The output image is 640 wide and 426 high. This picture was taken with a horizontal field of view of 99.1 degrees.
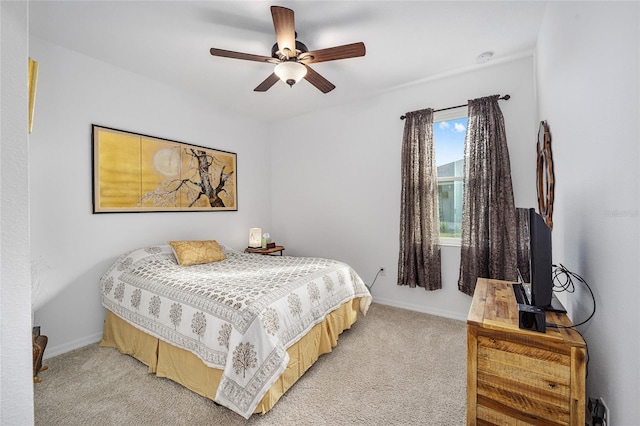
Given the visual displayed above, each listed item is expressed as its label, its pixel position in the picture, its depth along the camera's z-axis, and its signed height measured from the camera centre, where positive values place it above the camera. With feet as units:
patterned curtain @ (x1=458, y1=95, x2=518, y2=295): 8.71 +0.32
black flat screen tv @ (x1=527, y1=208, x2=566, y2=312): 4.08 -0.75
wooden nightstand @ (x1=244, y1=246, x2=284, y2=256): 12.39 -1.74
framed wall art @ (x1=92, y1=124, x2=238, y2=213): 8.70 +1.39
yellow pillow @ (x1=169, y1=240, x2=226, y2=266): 9.16 -1.40
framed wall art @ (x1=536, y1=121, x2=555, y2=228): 5.95 +0.90
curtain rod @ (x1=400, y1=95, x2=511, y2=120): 8.92 +3.79
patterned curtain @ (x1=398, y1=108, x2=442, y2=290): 10.07 +0.20
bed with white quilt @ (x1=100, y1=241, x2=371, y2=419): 5.24 -2.47
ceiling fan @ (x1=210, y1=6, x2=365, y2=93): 6.17 +3.91
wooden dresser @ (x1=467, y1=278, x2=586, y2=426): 3.52 -2.23
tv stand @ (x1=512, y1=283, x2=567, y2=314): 4.48 -1.58
